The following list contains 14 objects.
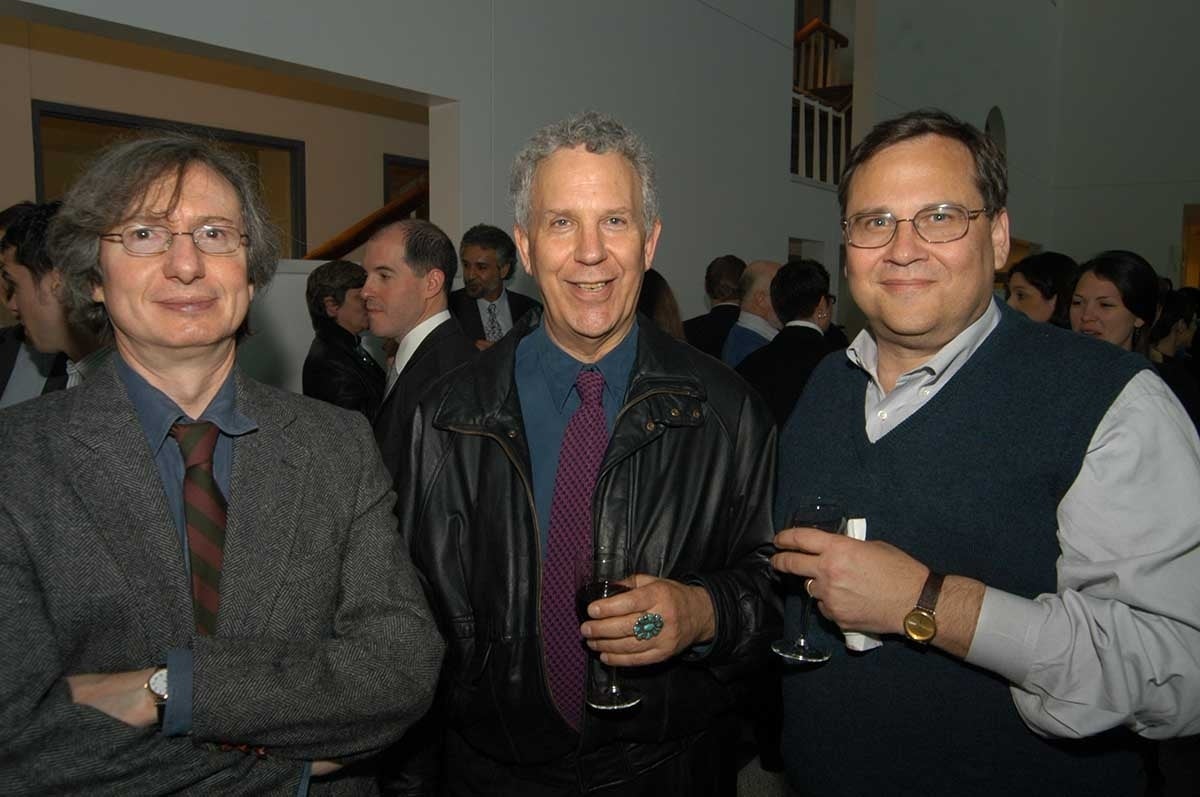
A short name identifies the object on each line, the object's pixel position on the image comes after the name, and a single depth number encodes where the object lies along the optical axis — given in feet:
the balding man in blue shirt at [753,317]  17.70
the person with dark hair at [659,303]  14.73
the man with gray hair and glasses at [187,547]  4.31
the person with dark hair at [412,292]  11.79
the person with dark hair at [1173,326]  18.89
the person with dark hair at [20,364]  9.53
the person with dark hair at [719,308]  18.93
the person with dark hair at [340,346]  13.85
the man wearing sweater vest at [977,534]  4.53
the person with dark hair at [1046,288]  13.89
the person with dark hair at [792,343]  12.93
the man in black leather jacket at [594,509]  5.76
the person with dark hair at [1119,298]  11.17
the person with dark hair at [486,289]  17.25
